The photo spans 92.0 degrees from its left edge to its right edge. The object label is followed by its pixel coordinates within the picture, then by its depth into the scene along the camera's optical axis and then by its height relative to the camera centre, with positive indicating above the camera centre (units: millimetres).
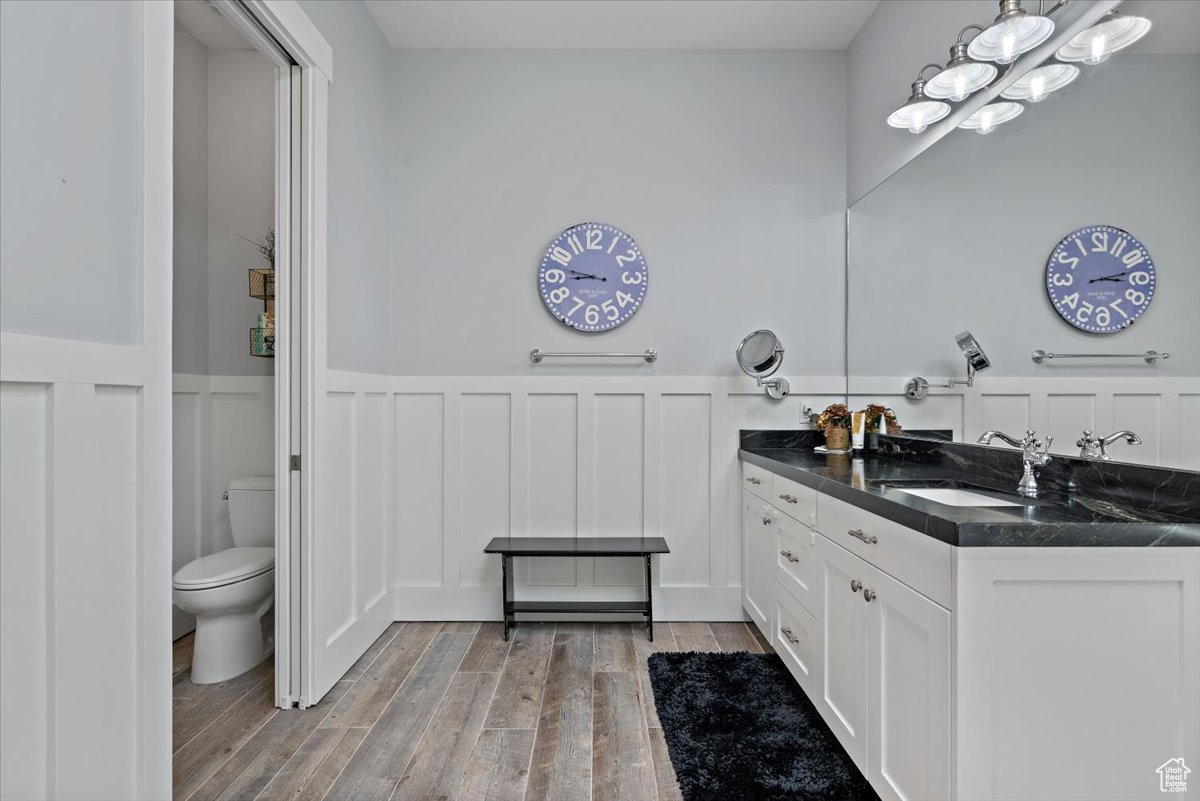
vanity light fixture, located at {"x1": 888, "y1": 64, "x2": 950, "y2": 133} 2127 +1094
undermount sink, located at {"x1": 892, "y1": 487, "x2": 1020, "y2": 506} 1626 -283
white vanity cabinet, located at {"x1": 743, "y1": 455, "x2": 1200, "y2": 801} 1094 -518
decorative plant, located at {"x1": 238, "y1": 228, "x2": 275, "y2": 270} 2729 +756
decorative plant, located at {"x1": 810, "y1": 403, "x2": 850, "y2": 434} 2664 -78
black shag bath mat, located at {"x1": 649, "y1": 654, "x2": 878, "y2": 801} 1604 -1062
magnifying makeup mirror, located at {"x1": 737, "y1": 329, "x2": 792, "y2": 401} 2783 +206
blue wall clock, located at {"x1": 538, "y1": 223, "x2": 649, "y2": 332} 2834 +606
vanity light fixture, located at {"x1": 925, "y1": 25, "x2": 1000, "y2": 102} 1886 +1092
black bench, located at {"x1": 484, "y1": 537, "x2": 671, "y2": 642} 2588 -671
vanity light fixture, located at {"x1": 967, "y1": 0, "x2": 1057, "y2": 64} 1642 +1076
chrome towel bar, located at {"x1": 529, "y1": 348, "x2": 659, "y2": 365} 2826 +227
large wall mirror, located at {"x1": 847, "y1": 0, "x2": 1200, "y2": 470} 1277 +408
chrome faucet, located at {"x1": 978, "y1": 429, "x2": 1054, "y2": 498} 1601 -163
